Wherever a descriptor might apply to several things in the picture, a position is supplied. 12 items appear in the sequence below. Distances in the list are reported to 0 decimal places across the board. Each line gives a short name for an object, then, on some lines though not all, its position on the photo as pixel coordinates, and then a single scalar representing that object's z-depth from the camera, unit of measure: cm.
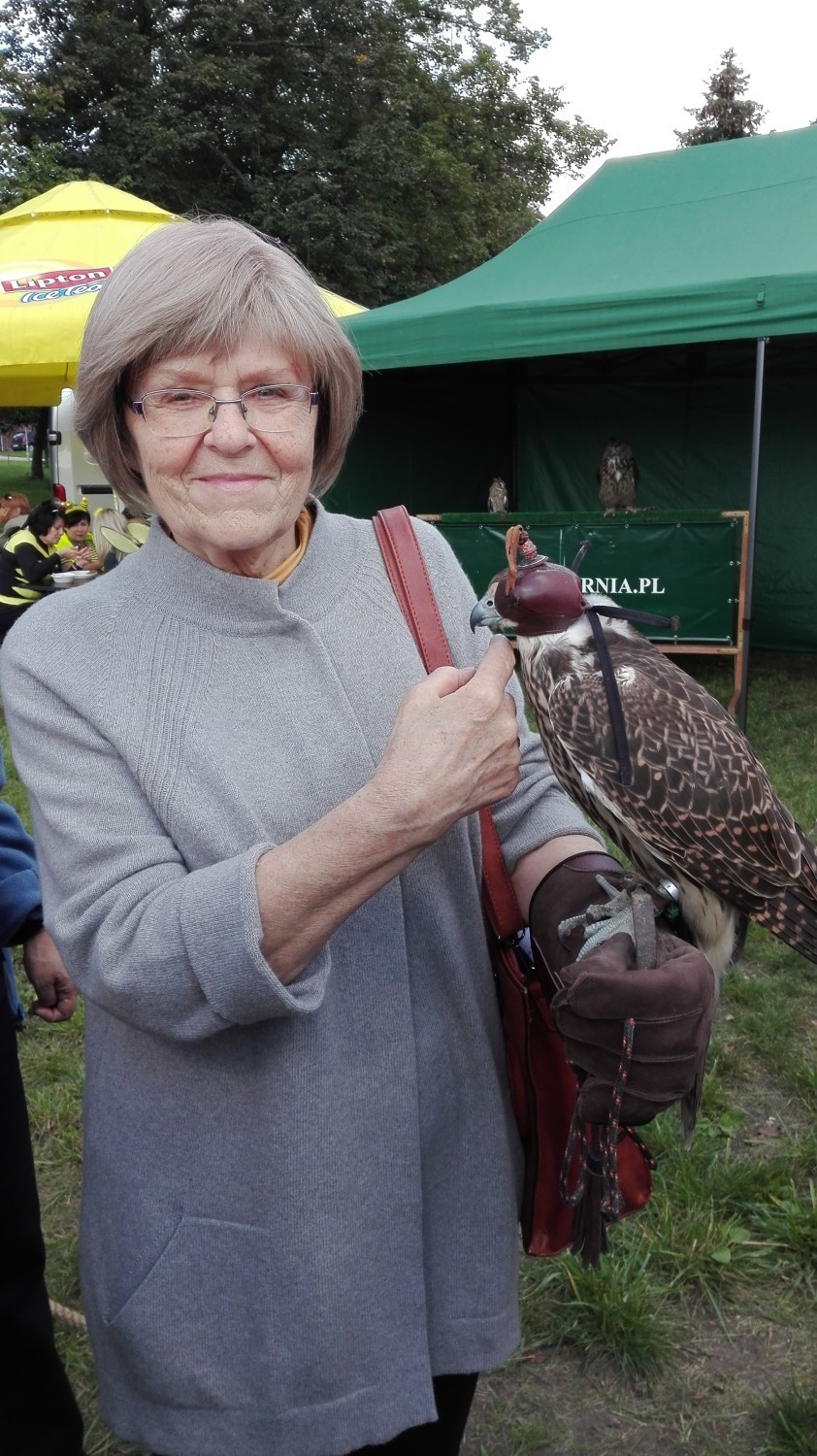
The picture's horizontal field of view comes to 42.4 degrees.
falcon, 165
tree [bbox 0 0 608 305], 2236
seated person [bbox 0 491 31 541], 1268
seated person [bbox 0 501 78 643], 827
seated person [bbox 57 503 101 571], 885
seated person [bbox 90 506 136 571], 772
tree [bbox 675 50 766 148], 3534
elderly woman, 128
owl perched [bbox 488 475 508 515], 1041
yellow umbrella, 862
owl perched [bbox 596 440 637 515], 971
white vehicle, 1097
